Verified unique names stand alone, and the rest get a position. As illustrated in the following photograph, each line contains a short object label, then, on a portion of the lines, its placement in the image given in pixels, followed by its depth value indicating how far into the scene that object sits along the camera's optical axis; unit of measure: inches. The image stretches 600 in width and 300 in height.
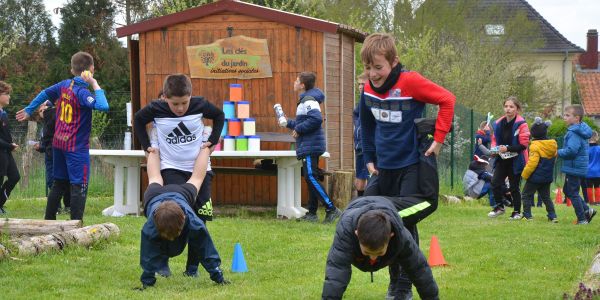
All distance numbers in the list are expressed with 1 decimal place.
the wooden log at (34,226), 393.4
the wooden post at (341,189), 579.5
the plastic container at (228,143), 563.5
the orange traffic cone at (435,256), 355.9
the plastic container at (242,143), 561.9
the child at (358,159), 512.1
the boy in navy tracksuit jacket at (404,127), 273.6
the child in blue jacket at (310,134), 505.7
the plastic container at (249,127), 563.8
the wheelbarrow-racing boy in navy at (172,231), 280.2
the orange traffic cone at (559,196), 853.2
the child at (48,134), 548.4
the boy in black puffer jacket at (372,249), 232.7
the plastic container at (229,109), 571.9
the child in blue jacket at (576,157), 521.3
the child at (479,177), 690.8
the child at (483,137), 711.7
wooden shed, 585.9
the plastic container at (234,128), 566.9
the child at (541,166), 522.0
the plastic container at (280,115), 516.7
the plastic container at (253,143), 561.5
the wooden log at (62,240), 354.9
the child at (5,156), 534.9
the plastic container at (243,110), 569.9
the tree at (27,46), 1424.7
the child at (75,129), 421.7
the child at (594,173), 826.8
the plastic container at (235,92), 579.8
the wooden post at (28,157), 746.2
